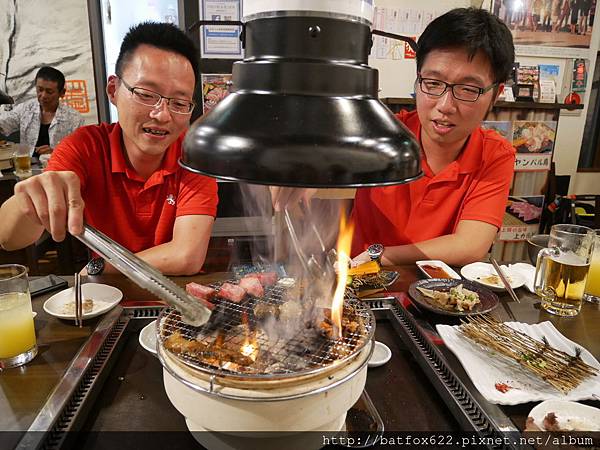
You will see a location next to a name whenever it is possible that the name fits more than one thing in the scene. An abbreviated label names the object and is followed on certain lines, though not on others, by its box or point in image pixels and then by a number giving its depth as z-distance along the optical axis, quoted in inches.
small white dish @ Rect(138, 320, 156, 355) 21.4
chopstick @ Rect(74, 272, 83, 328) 22.8
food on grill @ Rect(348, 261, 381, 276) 28.0
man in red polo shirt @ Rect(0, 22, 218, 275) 31.5
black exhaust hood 11.4
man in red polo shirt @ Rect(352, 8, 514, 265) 33.8
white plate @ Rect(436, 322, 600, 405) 18.1
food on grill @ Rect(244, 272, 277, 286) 23.2
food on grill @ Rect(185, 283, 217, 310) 21.2
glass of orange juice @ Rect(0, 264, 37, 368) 19.8
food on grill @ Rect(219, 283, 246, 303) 21.3
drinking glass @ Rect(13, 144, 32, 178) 62.5
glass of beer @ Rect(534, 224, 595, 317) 25.4
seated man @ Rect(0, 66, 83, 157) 74.6
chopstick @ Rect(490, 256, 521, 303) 27.4
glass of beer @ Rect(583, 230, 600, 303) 27.1
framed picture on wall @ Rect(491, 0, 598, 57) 75.0
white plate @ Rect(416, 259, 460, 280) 30.1
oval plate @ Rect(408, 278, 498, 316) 24.1
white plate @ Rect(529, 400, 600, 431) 16.5
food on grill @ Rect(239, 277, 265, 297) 21.9
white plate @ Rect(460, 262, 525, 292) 28.2
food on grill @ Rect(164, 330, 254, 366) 16.9
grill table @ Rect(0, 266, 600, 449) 16.7
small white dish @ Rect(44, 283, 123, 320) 23.4
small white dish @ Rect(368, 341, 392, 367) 20.9
